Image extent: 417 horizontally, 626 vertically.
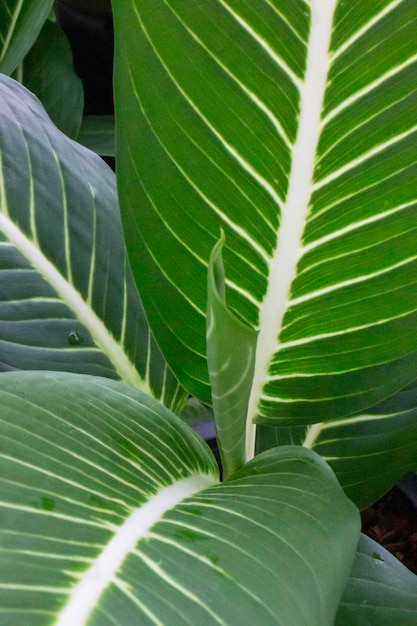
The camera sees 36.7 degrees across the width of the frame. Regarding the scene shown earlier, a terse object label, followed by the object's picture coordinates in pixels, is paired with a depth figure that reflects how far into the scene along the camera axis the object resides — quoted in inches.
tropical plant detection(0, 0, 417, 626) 11.3
